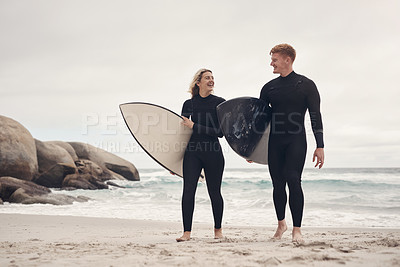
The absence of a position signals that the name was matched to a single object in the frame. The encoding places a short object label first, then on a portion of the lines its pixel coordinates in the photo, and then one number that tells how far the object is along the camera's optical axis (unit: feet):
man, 11.59
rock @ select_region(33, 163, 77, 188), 45.75
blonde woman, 12.72
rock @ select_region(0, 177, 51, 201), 32.35
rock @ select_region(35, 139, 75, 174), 47.96
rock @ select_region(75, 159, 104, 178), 53.30
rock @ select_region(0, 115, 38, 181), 40.27
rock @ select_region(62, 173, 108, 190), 46.75
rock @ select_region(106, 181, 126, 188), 53.42
